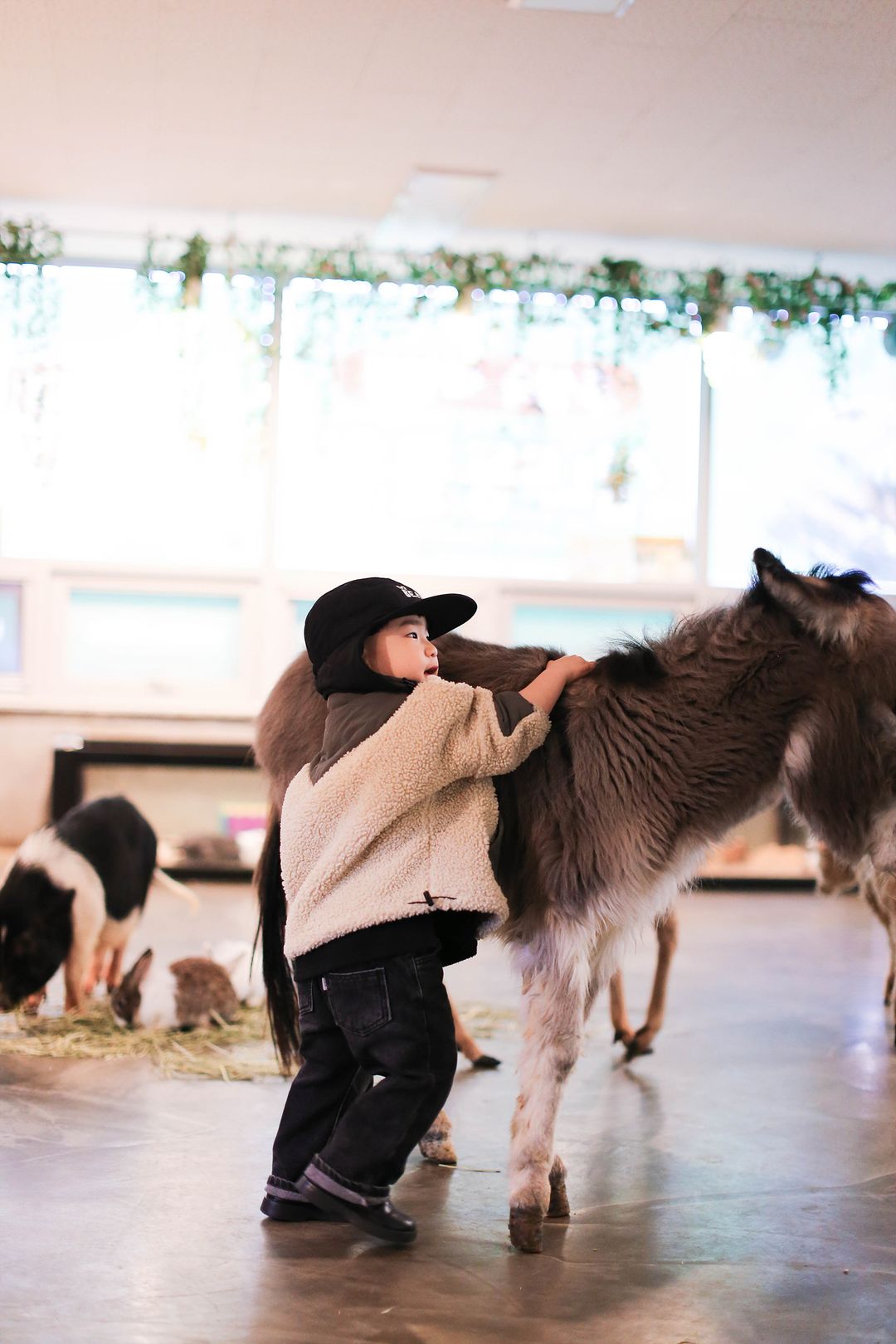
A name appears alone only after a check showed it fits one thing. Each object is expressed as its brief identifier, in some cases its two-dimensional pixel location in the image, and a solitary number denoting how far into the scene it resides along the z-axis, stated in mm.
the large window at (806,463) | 8180
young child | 2373
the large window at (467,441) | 7820
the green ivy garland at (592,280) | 7523
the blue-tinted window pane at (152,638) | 7824
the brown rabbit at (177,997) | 3969
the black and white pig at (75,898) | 3889
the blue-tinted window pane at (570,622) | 8031
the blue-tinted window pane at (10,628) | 7754
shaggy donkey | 2457
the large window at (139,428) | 7688
